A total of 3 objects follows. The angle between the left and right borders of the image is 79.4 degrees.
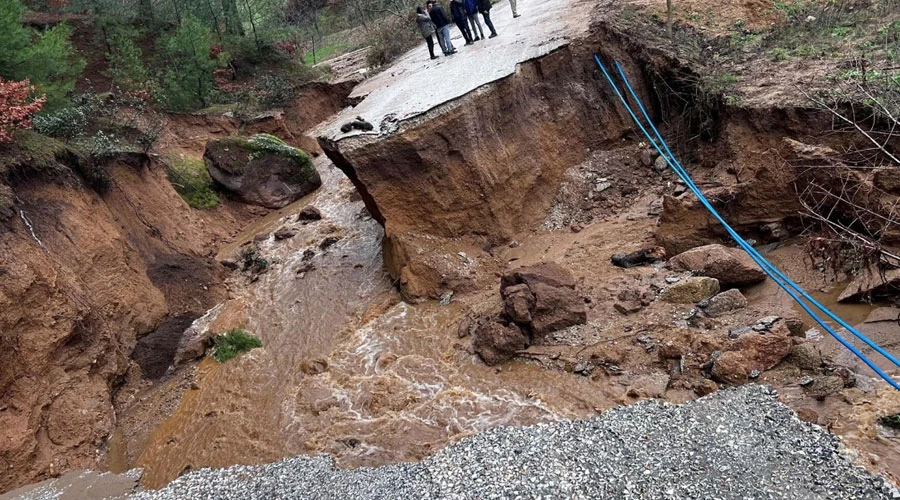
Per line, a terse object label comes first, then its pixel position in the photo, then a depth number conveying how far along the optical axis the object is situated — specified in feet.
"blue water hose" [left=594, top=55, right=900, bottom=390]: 14.48
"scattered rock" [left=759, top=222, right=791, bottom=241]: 23.99
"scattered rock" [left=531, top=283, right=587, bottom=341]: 22.45
